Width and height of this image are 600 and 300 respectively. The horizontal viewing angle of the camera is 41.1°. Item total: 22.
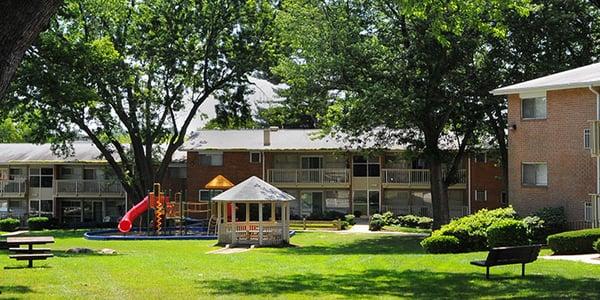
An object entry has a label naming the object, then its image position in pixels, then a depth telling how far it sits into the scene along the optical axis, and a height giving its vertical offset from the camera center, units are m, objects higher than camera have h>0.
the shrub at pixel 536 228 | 28.08 -1.77
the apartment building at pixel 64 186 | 60.66 -0.47
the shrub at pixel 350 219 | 50.91 -2.54
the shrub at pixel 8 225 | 54.84 -3.08
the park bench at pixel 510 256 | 16.08 -1.58
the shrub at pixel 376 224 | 47.31 -2.65
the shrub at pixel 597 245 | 20.83 -1.75
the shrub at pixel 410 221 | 49.44 -2.60
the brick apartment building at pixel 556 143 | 30.39 +1.44
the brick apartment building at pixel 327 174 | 54.78 +0.36
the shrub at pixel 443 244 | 25.02 -2.04
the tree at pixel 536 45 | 37.75 +6.45
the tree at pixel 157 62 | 47.06 +7.11
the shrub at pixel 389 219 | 49.54 -2.48
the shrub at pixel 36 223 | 55.47 -2.99
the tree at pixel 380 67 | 35.94 +5.19
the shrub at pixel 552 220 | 29.40 -1.54
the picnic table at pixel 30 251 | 18.67 -1.70
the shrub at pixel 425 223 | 48.72 -2.69
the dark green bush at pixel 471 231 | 25.38 -1.67
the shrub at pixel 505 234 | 24.20 -1.67
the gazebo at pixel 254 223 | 34.97 -1.93
